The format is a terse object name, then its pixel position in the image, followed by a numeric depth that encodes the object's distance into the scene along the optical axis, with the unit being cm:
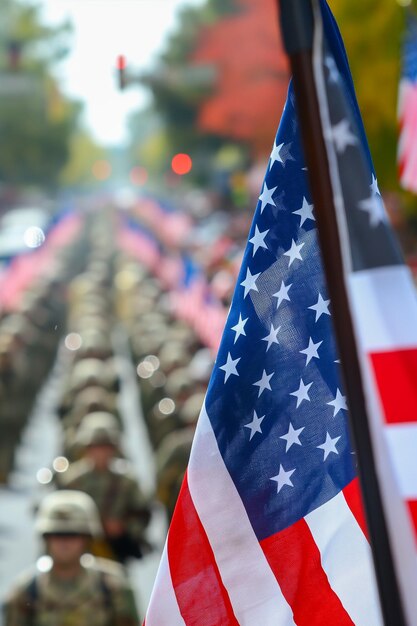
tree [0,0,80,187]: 8675
